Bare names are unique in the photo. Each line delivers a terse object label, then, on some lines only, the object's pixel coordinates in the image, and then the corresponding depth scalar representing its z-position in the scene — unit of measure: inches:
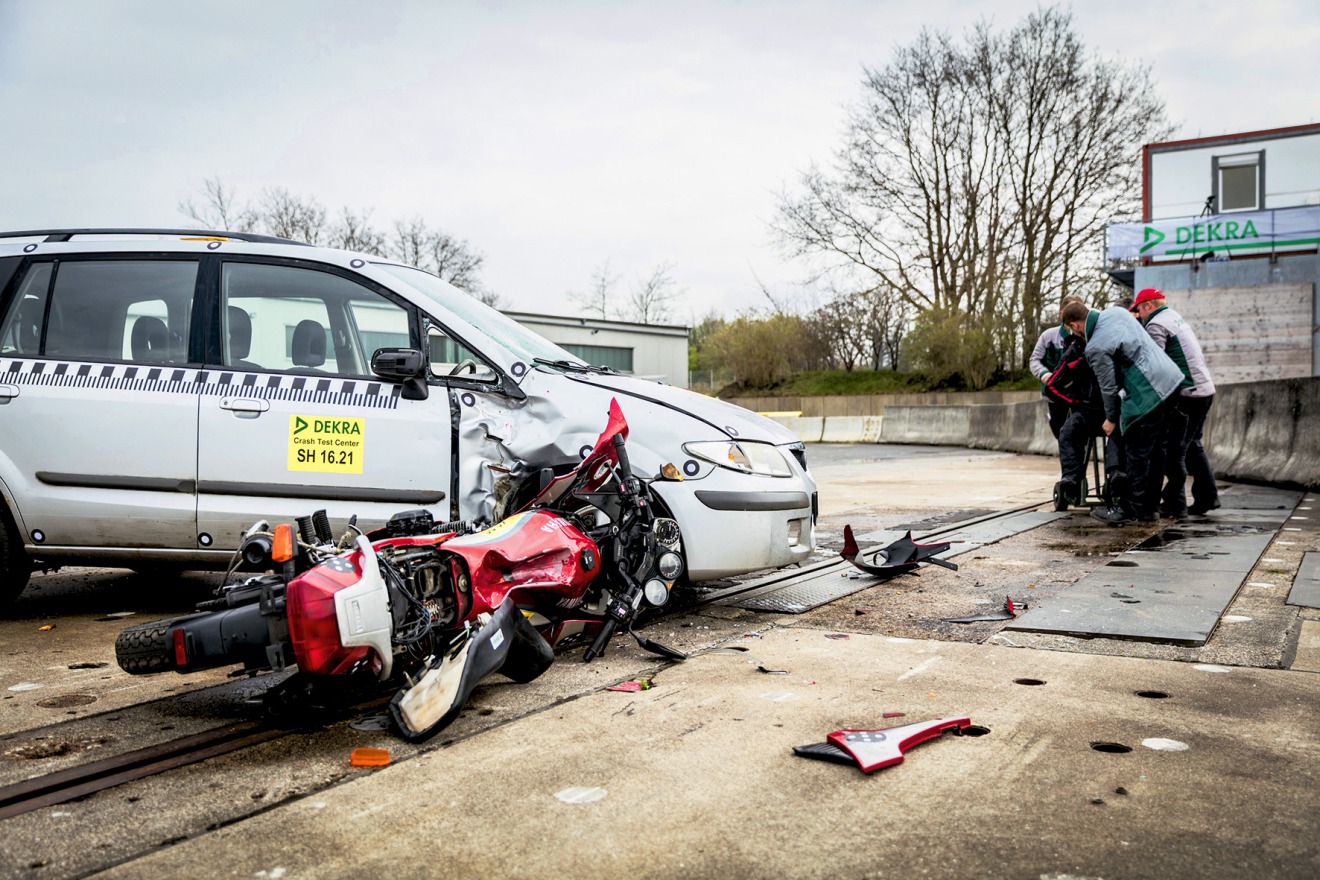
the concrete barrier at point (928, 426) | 1011.3
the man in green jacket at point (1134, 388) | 319.9
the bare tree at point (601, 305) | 2447.1
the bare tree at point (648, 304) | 2509.8
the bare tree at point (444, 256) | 1980.8
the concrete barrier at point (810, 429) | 1201.4
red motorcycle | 127.0
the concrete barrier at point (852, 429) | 1148.5
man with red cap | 341.7
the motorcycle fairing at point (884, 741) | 114.8
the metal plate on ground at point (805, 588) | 213.3
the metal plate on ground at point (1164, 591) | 180.4
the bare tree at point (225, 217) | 1596.9
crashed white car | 193.0
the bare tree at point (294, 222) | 1699.1
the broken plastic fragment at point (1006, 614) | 195.2
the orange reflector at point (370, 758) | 119.2
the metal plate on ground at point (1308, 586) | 198.7
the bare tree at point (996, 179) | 1489.9
